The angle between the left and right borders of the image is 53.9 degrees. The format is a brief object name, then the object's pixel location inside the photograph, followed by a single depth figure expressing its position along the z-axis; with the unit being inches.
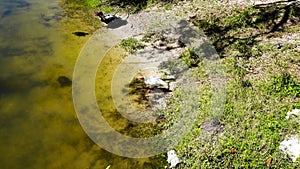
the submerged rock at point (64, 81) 406.9
